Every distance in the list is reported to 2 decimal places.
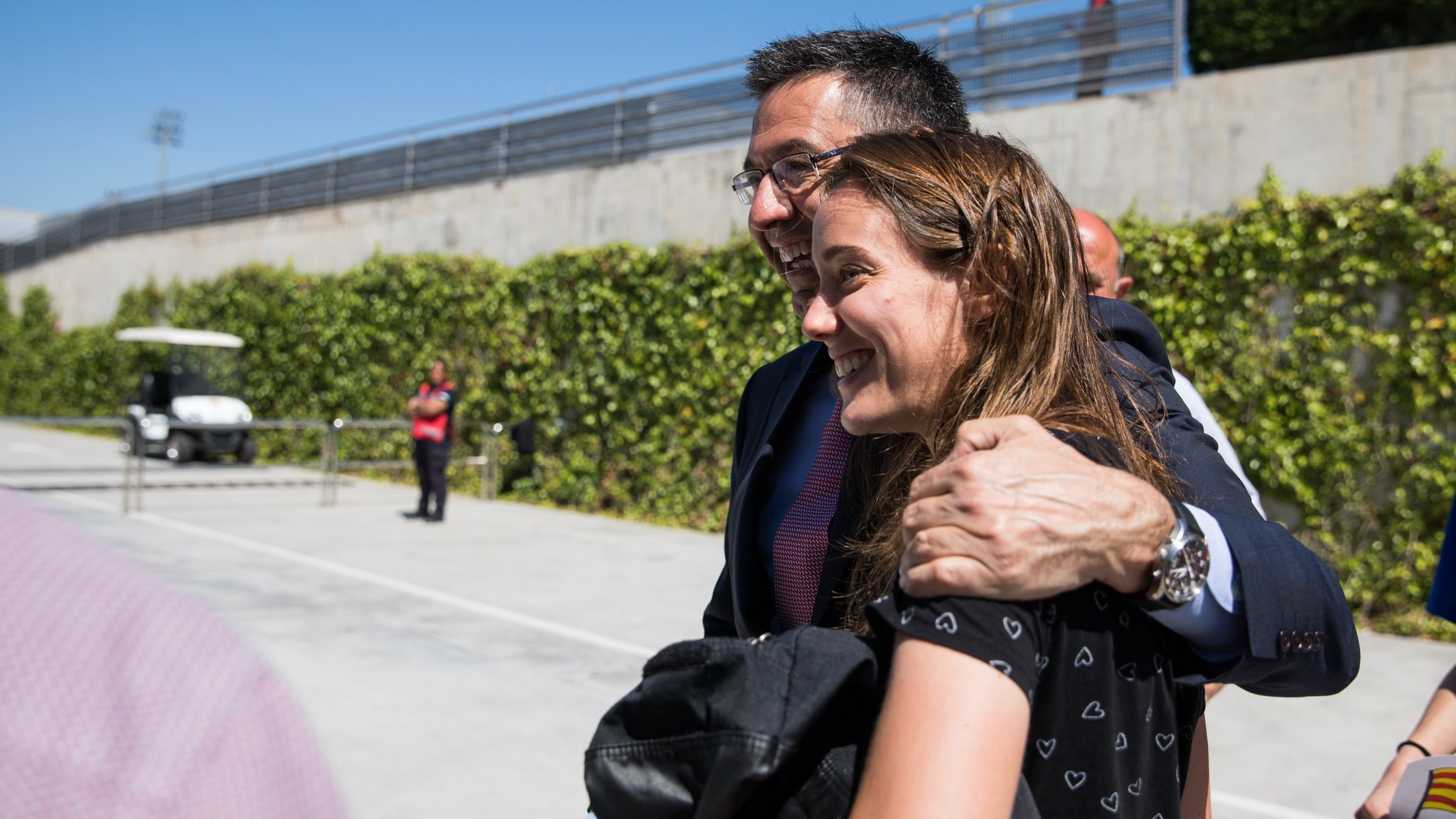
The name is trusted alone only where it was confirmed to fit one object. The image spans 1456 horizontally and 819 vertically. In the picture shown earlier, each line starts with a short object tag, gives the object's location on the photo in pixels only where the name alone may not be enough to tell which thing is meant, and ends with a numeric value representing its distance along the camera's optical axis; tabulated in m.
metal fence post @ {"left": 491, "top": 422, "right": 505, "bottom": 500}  13.53
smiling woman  0.98
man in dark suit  1.04
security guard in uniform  11.20
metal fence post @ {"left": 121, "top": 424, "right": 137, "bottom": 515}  10.79
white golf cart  17.09
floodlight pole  63.75
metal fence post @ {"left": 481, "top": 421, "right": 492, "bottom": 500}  13.62
